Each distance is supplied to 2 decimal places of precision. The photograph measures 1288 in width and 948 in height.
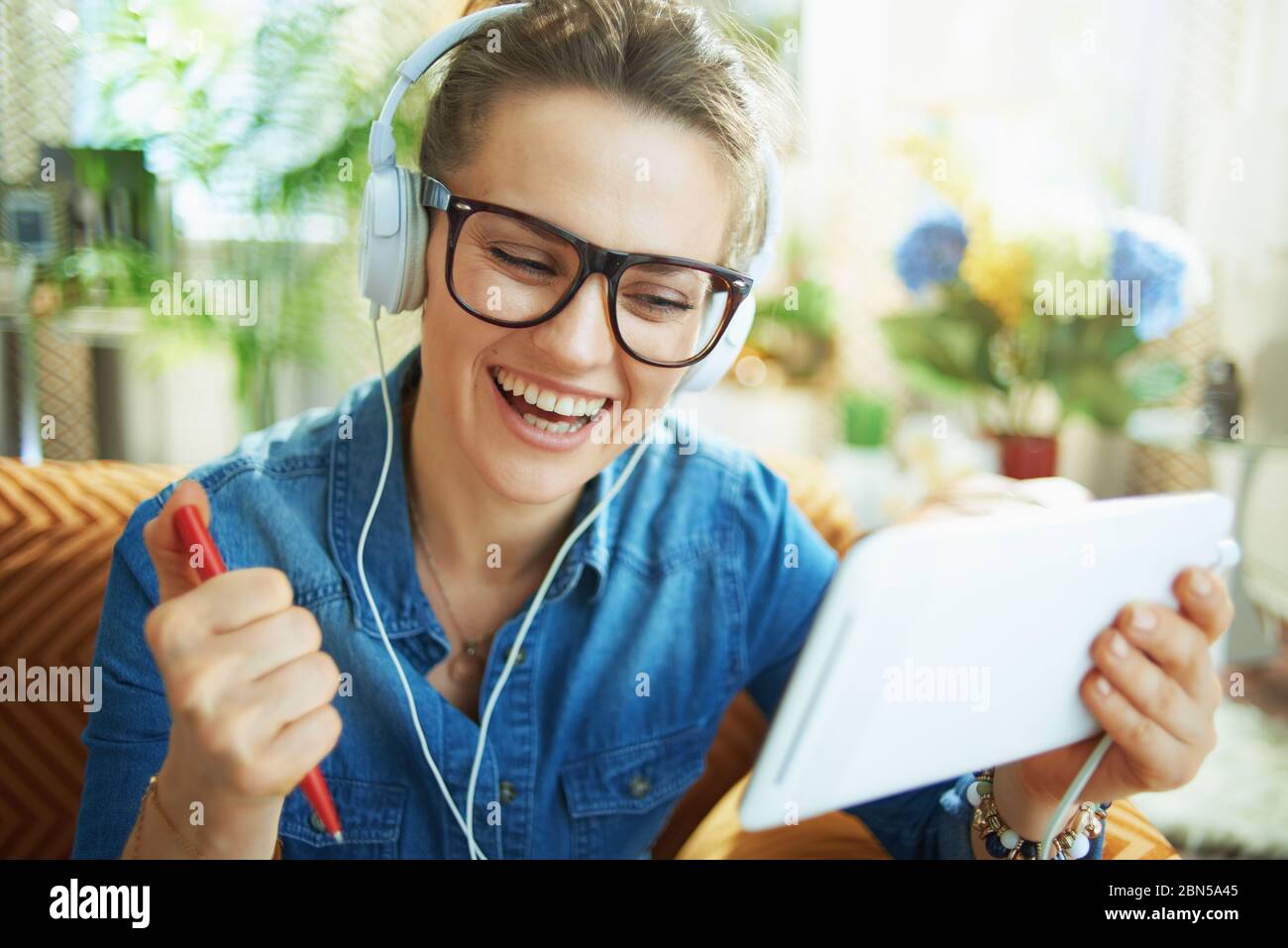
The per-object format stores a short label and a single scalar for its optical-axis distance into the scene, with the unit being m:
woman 0.49
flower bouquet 1.36
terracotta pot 1.53
